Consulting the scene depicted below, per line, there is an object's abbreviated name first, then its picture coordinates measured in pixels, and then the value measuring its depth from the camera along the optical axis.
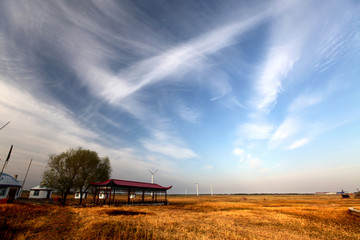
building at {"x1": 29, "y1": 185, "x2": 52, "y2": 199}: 57.47
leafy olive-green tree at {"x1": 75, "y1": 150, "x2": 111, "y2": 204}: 38.62
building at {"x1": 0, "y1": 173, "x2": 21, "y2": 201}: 36.38
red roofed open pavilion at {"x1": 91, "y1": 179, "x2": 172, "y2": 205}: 32.48
